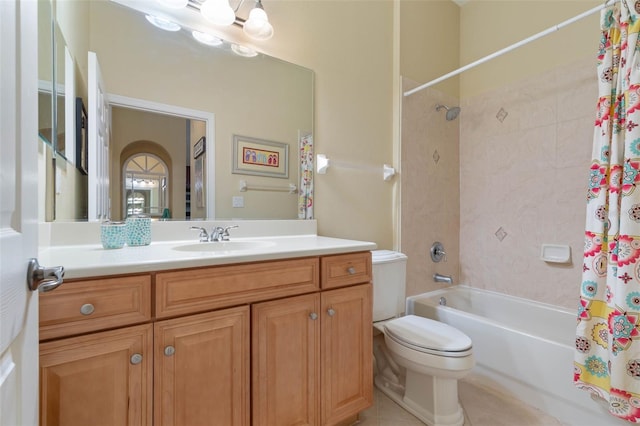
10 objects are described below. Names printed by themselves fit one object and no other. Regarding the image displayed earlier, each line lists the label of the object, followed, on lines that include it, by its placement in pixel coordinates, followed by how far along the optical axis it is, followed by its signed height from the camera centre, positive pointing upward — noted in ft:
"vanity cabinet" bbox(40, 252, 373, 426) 2.52 -1.41
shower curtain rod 4.84 +3.07
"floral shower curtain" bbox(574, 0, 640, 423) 4.09 -0.35
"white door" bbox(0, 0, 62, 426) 1.38 +0.01
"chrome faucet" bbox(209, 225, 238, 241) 4.64 -0.35
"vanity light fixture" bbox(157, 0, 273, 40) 4.66 +3.21
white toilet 4.45 -2.23
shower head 7.39 +2.53
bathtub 4.77 -2.57
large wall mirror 3.63 +1.48
